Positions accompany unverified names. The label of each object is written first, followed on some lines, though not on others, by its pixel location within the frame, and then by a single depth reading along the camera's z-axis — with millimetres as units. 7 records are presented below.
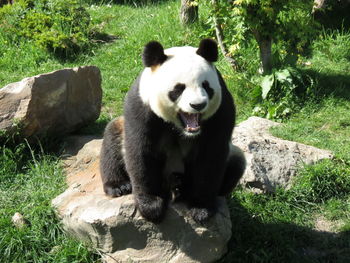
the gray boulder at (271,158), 5723
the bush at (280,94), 7531
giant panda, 3963
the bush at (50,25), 9281
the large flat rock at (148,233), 4434
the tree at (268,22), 7438
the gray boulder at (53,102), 6250
